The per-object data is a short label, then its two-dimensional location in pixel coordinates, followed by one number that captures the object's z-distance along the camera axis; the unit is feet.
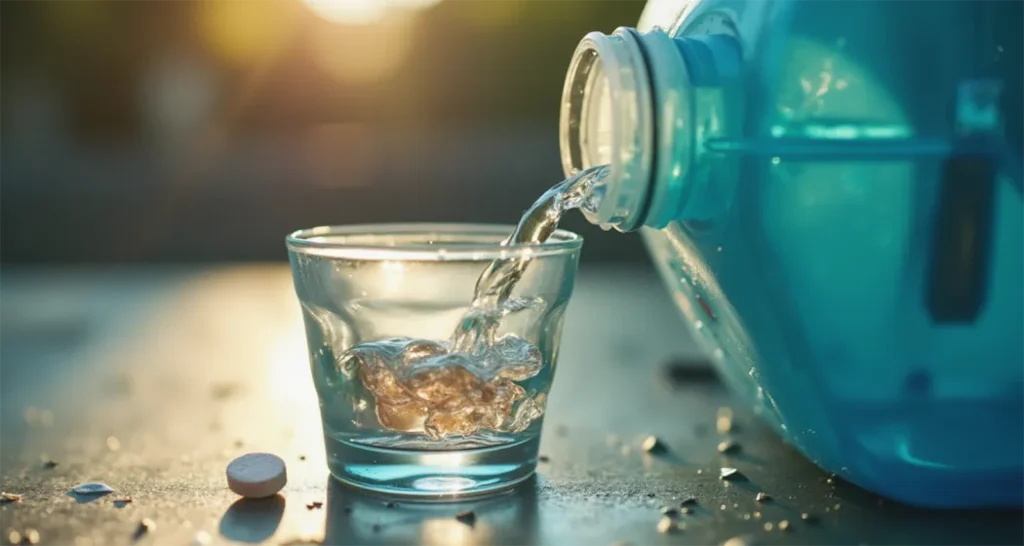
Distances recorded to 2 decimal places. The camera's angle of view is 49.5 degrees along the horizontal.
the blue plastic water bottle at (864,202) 1.77
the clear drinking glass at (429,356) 1.94
